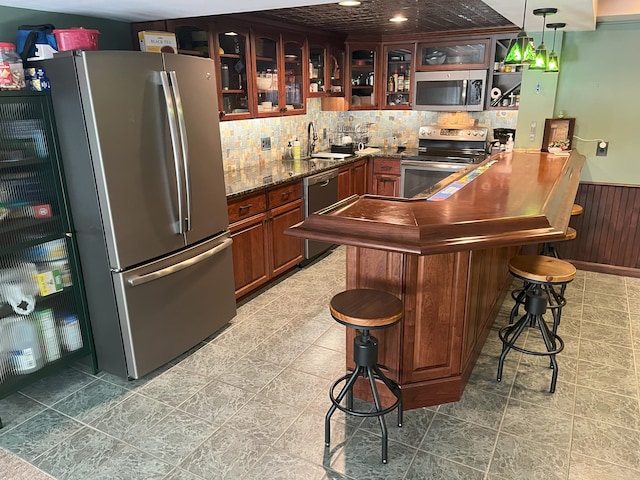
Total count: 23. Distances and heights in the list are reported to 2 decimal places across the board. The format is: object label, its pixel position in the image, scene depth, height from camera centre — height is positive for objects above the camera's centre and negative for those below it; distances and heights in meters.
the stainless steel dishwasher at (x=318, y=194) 4.46 -0.85
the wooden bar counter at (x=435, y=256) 2.03 -0.73
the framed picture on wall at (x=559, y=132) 4.33 -0.27
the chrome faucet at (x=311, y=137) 5.56 -0.35
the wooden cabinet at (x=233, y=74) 3.76 +0.29
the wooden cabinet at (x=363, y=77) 5.66 +0.36
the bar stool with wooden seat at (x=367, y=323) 2.04 -0.91
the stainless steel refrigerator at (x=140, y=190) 2.42 -0.44
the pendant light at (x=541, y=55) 3.16 +0.32
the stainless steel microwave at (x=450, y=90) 5.30 +0.16
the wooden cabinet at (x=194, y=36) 3.36 +0.54
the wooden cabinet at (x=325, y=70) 5.08 +0.41
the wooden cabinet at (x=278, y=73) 4.22 +0.33
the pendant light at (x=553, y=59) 3.80 +0.34
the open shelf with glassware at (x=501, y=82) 5.15 +0.23
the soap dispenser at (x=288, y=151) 5.24 -0.47
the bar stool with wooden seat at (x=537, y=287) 2.62 -1.04
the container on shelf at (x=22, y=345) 2.55 -1.25
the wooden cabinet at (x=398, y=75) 5.66 +0.37
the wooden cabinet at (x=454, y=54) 5.22 +0.56
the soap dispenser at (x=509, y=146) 4.68 -0.42
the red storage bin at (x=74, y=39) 2.50 +0.39
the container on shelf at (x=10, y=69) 2.36 +0.22
